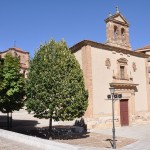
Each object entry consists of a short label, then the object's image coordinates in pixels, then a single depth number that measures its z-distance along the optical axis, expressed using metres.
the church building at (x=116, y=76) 21.27
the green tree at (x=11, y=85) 17.88
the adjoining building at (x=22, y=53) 52.59
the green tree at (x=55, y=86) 15.41
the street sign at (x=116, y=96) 13.45
